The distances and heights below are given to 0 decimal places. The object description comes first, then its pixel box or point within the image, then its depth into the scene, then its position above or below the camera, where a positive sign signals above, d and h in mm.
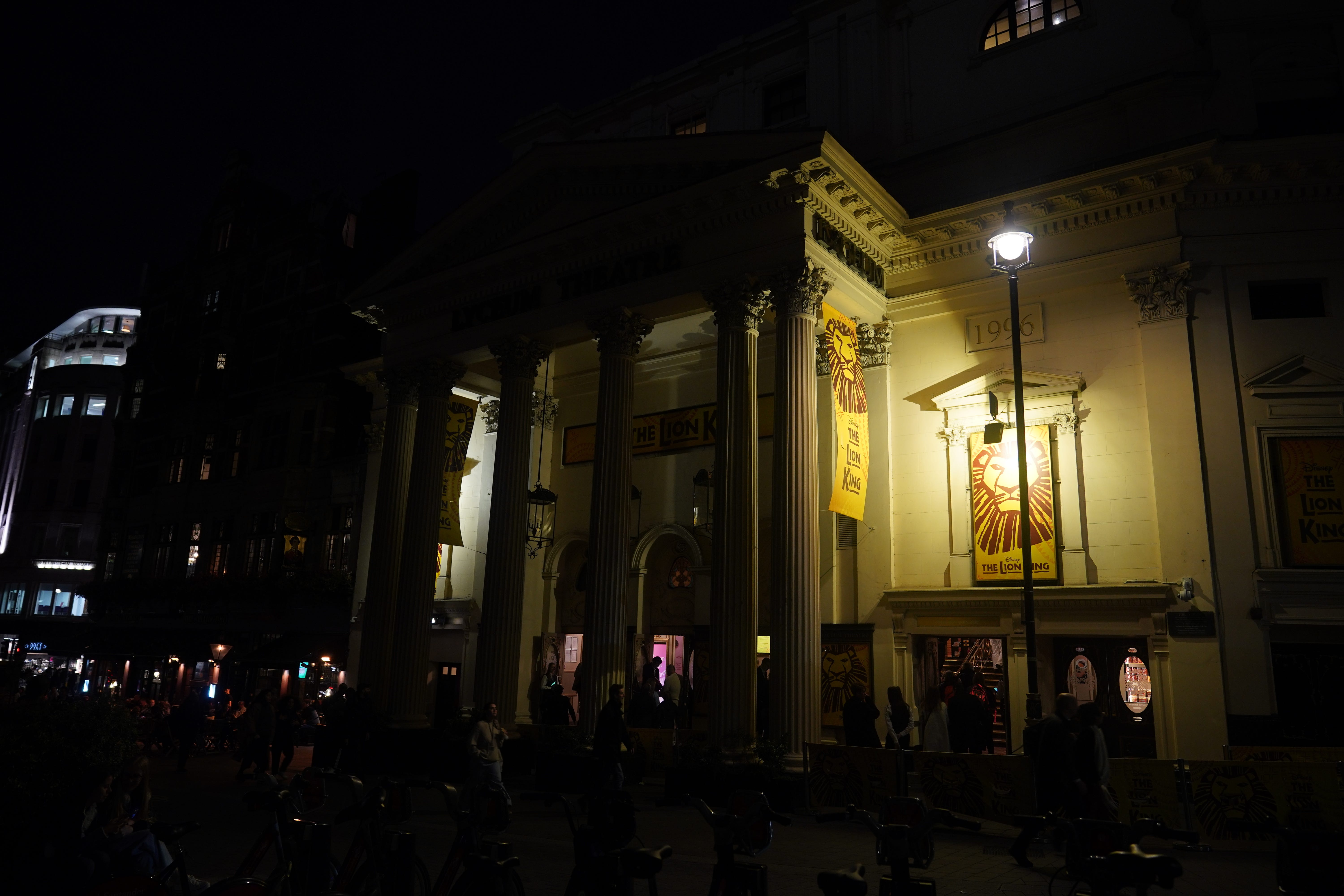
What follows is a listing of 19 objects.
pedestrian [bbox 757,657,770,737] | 16344 -1017
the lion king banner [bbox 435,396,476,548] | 20234 +3612
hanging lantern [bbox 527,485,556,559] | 19750 +2592
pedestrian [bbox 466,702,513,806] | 12445 -1560
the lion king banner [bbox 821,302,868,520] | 15227 +3874
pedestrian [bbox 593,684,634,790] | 13078 -1510
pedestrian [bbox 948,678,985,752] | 12977 -1082
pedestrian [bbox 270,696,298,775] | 17375 -1992
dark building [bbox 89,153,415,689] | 29547 +6367
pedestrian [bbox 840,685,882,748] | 13625 -1166
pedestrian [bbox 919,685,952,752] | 12656 -1084
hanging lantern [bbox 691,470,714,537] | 19672 +2838
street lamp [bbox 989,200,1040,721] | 11578 +3221
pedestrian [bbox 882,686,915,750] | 12930 -1025
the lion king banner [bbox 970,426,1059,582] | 15867 +2388
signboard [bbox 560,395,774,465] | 19469 +4686
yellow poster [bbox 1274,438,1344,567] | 13992 +2370
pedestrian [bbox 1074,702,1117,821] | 9273 -1149
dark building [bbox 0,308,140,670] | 50281 +6967
